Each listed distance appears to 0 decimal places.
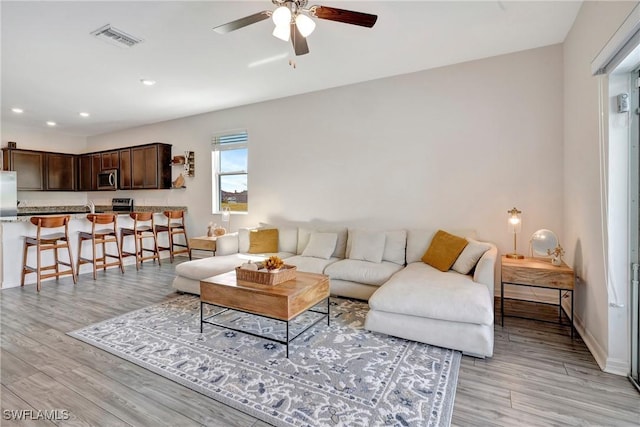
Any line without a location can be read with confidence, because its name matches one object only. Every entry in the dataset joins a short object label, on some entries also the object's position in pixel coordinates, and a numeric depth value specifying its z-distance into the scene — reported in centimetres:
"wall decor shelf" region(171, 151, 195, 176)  598
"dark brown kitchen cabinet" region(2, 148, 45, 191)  636
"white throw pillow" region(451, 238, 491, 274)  301
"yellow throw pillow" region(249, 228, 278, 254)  442
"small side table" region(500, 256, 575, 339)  258
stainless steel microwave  687
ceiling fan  202
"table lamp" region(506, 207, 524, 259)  317
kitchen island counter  410
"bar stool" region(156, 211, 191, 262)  570
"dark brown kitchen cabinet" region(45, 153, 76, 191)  705
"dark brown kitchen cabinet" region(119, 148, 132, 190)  665
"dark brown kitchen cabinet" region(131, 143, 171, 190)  616
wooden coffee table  232
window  547
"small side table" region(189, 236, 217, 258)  458
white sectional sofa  231
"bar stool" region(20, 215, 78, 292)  407
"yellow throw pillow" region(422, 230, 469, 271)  317
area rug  171
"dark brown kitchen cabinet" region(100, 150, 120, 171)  687
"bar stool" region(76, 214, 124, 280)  460
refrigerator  569
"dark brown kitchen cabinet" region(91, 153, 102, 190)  721
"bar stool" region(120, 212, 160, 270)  517
